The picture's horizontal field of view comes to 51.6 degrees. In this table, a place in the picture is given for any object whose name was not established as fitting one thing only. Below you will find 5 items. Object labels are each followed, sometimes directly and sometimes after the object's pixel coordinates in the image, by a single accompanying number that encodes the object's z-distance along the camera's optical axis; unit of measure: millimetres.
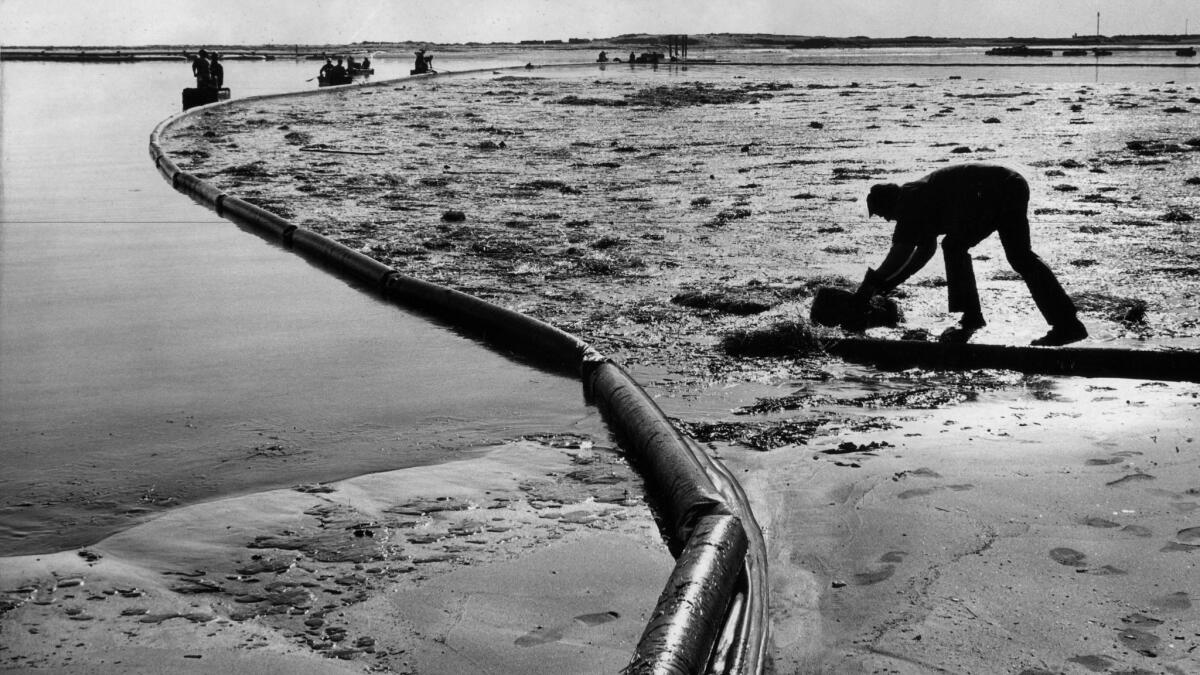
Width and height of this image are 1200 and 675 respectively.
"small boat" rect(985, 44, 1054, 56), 87850
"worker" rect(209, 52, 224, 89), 35209
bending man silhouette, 8086
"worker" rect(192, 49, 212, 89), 33062
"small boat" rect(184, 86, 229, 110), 32375
